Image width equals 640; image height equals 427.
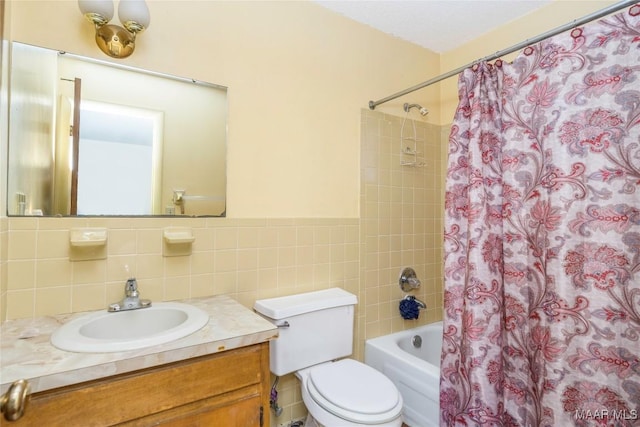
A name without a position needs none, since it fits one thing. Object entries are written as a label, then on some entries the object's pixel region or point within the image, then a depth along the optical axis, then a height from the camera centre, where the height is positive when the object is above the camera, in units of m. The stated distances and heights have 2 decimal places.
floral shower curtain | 1.09 -0.05
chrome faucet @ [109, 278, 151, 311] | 1.22 -0.30
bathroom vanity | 0.79 -0.43
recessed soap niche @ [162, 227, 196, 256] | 1.33 -0.07
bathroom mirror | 1.16 +0.35
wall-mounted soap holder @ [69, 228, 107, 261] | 1.17 -0.07
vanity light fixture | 1.17 +0.77
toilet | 1.23 -0.68
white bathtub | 1.58 -0.80
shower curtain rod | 1.06 +0.73
